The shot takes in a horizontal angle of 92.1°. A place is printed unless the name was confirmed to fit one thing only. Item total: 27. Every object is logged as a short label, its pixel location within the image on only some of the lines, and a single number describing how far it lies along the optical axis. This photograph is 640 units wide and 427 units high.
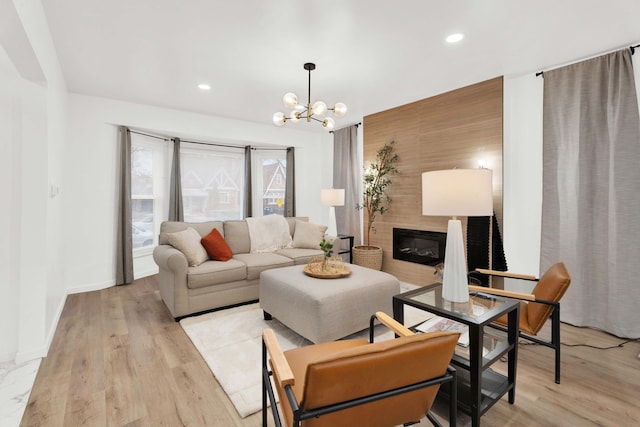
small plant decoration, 2.80
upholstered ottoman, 2.37
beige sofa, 3.07
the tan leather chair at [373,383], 0.98
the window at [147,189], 4.79
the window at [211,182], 5.50
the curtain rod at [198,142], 4.69
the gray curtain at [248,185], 5.86
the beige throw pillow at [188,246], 3.30
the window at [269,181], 6.16
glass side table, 1.55
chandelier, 2.93
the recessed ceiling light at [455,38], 2.60
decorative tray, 2.79
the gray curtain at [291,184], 6.11
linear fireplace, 4.12
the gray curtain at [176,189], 5.12
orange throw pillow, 3.58
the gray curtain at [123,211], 4.29
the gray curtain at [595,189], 2.70
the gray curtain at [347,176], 5.54
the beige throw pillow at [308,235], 4.46
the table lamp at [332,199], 5.06
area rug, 1.95
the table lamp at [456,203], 1.79
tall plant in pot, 4.72
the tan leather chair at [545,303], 1.98
